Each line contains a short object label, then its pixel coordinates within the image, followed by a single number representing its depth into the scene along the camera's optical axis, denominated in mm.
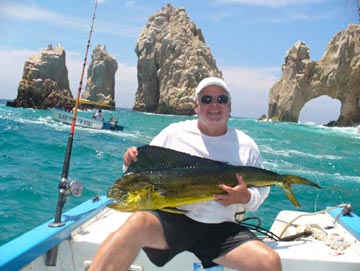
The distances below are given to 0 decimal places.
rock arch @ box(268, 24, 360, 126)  65438
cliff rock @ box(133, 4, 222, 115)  86938
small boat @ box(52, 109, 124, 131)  30141
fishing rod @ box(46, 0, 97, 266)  3113
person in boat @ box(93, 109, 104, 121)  31347
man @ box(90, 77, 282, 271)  2729
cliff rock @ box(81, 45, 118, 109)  106875
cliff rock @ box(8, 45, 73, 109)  71188
